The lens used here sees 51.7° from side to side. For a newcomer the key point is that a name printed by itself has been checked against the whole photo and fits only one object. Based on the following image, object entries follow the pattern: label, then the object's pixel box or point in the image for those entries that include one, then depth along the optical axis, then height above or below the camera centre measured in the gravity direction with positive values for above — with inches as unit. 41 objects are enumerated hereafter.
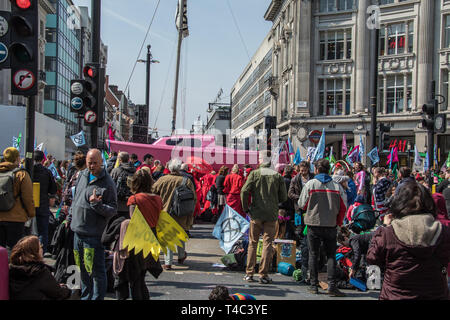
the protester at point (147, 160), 468.1 -5.1
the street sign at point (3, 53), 230.7 +49.4
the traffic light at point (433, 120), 408.5 +35.4
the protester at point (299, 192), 295.7 -24.8
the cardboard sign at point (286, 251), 314.2 -63.1
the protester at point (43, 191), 303.0 -25.2
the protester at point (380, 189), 390.3 -25.2
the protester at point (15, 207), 229.1 -26.6
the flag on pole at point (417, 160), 863.7 +0.0
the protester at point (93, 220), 202.8 -29.0
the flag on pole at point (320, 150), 619.0 +11.0
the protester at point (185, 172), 326.8 -11.9
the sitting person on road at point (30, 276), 143.8 -39.1
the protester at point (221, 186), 498.6 -31.8
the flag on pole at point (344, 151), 880.2 +14.5
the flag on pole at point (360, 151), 780.0 +13.4
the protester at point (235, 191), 416.2 -31.4
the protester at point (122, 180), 299.6 -16.6
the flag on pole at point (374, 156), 705.0 +4.9
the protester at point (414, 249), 133.8 -25.8
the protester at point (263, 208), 284.7 -31.3
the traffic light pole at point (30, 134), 238.4 +9.7
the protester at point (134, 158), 433.7 -3.2
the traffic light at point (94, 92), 334.6 +45.4
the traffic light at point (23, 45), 228.7 +53.5
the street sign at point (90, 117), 333.7 +26.6
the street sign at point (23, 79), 231.1 +36.6
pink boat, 766.5 +6.4
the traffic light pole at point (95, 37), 337.4 +86.2
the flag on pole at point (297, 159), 676.1 -1.8
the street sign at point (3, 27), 231.0 +62.5
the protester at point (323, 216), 257.0 -32.2
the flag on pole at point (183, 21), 795.5 +232.4
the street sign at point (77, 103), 332.2 +36.2
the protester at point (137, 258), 192.7 -43.3
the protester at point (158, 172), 446.6 -16.4
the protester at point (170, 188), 306.7 -22.1
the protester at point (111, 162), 388.8 -7.6
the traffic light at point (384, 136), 609.6 +31.0
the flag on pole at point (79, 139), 536.0 +17.4
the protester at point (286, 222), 354.6 -49.7
